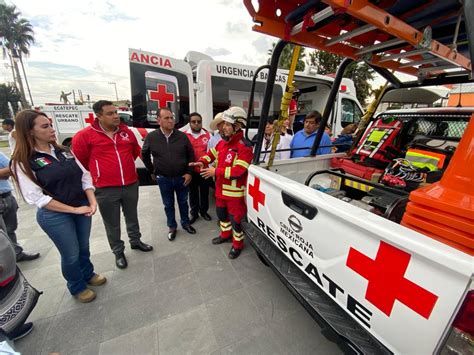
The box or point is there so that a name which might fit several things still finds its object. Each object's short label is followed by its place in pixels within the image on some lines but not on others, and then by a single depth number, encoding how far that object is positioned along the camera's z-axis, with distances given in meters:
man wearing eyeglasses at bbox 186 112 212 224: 3.43
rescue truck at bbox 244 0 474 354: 0.78
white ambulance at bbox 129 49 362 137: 3.38
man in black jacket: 2.76
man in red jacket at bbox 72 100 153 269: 2.17
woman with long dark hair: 1.58
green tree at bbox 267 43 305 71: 14.40
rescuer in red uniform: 2.20
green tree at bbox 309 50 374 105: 17.94
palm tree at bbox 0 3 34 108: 26.55
